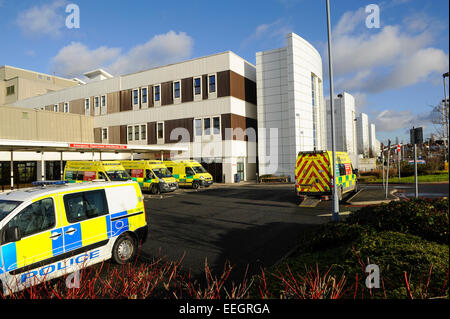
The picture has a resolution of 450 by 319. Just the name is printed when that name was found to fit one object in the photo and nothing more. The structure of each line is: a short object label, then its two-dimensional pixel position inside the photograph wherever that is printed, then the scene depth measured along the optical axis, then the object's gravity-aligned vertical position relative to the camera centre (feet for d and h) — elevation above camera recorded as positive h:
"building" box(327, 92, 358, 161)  218.38 +30.10
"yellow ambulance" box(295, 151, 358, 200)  46.55 -1.87
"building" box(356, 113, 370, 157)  279.90 +31.10
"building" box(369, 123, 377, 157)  326.85 +30.15
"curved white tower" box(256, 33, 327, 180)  103.09 +21.97
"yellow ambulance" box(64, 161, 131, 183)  57.77 -0.35
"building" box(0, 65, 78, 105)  174.68 +54.68
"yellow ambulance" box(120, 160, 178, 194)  68.03 -2.05
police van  15.02 -3.66
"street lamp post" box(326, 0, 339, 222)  33.84 +10.11
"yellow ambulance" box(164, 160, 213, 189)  79.92 -2.12
